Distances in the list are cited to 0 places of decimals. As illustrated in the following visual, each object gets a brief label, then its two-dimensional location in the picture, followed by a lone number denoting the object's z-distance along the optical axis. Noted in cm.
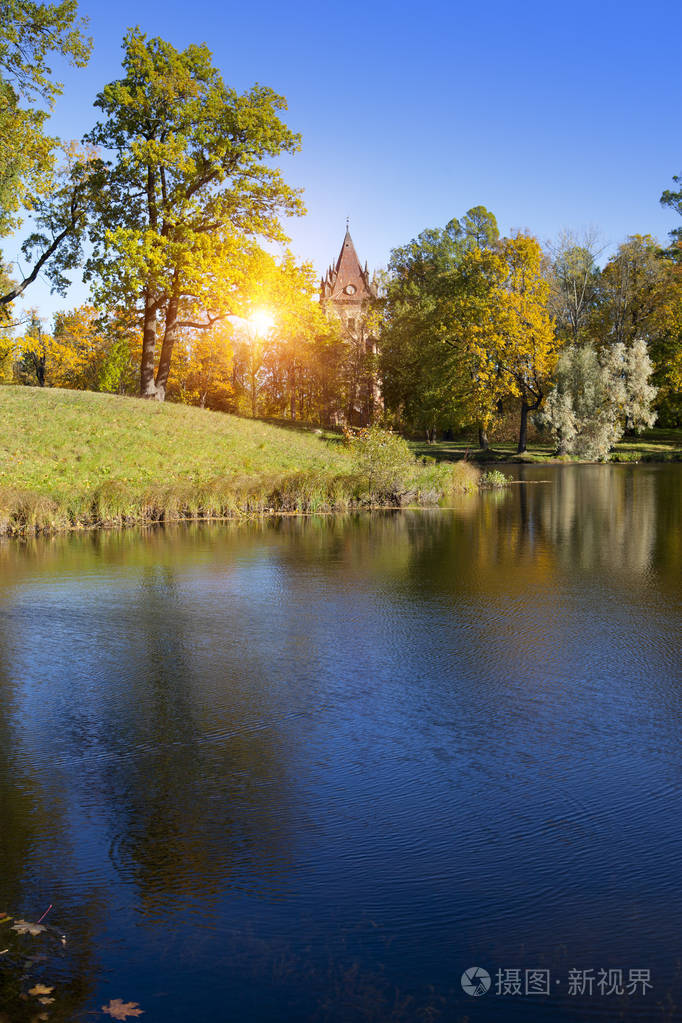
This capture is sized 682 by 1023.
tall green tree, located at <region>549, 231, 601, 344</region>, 6770
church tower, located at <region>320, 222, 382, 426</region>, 6931
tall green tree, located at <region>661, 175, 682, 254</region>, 7038
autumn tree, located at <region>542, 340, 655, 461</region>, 5459
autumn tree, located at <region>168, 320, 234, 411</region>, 7060
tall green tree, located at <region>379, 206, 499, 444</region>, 5638
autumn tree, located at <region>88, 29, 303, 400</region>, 4009
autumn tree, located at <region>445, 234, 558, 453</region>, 5481
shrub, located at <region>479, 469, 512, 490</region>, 3606
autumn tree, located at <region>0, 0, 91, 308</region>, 2977
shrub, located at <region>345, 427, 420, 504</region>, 2752
